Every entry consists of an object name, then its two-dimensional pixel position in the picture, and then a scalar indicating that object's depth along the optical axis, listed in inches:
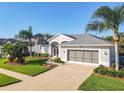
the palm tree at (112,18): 378.0
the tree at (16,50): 540.7
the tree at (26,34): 855.7
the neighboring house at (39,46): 915.1
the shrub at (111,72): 338.8
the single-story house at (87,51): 492.4
